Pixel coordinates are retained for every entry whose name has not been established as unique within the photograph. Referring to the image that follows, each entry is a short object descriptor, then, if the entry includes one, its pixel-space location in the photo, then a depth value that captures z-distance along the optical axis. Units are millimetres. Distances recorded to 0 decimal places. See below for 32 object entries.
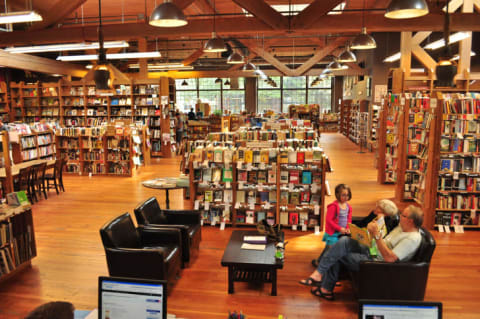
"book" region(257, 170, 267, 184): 6234
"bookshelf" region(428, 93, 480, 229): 6086
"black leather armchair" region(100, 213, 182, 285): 3865
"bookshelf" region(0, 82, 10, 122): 14454
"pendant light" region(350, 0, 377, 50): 7289
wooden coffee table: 3951
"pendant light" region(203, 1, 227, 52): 7723
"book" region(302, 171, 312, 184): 6055
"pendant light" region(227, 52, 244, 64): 9820
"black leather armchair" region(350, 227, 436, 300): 3496
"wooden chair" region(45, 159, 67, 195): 8680
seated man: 3598
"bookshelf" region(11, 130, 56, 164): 9344
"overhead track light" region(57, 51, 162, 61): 11016
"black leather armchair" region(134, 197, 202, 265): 4719
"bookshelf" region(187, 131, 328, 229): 6098
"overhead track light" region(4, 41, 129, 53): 9984
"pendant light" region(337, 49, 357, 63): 9844
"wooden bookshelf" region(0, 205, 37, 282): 4344
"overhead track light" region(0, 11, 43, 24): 7246
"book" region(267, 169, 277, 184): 6146
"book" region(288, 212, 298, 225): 6182
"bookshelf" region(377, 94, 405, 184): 9000
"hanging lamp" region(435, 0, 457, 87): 4598
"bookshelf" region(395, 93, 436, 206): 7312
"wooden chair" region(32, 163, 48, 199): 8141
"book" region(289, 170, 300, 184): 6109
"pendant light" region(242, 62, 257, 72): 12328
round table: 6184
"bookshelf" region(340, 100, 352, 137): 22189
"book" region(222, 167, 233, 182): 6270
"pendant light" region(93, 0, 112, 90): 5200
